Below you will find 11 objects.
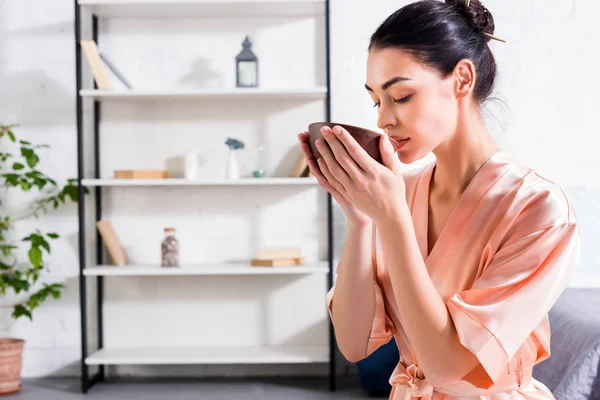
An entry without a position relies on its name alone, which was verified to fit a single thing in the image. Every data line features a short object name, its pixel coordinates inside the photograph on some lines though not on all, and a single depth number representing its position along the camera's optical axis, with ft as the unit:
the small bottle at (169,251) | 10.49
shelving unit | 10.05
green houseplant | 10.01
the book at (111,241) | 10.49
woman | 2.78
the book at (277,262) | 10.23
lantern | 10.47
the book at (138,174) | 10.30
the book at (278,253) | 10.30
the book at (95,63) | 9.98
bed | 6.12
